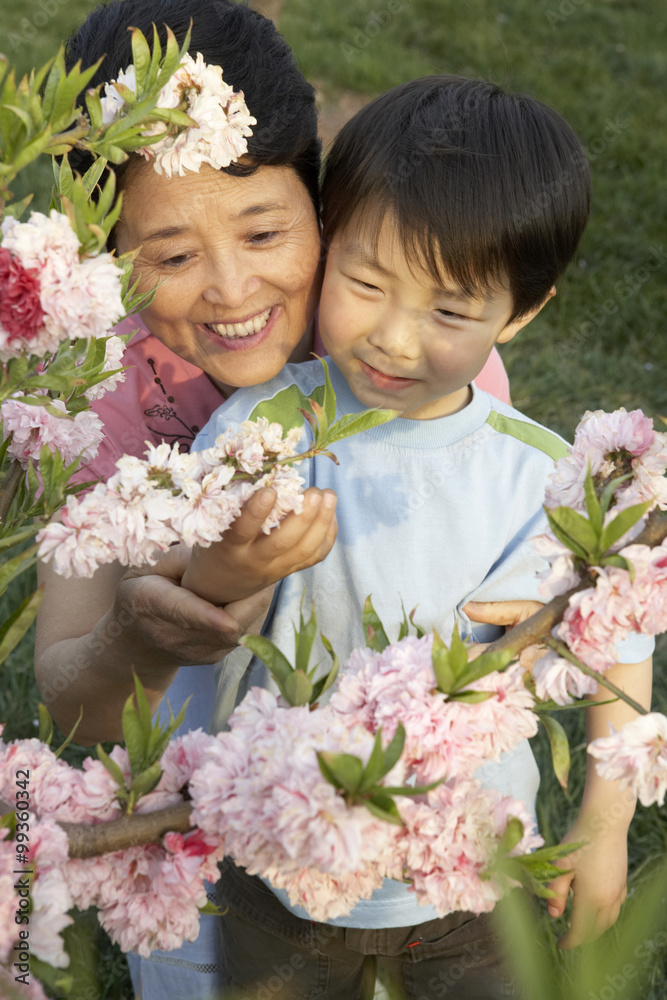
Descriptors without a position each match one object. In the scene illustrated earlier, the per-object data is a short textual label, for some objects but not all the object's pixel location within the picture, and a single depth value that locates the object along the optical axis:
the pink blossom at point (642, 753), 0.87
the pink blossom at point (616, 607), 0.82
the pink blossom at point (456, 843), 0.83
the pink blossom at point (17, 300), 0.77
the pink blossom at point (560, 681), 0.87
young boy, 1.39
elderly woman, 1.41
